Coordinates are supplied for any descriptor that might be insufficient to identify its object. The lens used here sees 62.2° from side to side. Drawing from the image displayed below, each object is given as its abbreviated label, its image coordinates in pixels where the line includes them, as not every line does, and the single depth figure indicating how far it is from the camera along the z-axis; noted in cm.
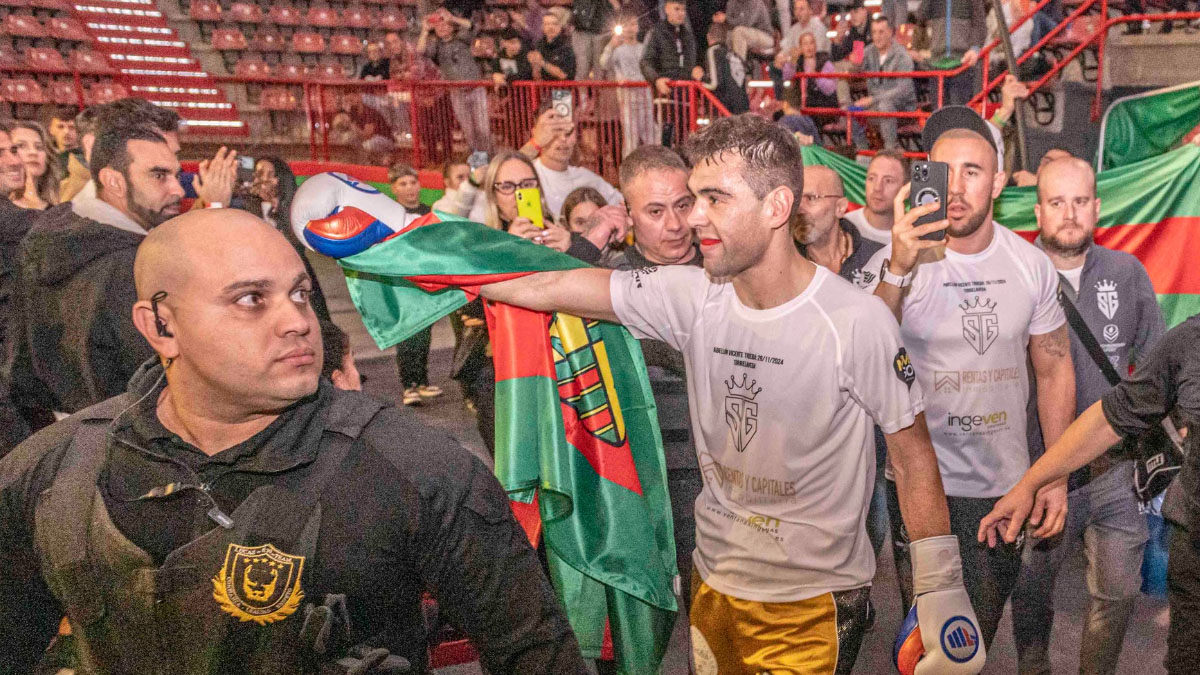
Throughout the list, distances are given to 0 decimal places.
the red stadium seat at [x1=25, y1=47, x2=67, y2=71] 1636
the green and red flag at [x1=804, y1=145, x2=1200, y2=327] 590
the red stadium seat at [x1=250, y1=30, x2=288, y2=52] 1919
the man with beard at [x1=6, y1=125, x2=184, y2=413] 358
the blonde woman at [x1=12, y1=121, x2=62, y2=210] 633
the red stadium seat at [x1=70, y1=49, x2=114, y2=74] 1669
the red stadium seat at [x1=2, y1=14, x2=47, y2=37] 1658
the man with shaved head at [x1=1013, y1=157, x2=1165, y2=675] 360
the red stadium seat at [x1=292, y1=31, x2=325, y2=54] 1947
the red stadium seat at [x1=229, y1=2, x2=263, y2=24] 1927
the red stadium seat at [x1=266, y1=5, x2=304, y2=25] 1964
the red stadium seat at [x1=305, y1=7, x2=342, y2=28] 1980
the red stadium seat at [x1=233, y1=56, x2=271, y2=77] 1881
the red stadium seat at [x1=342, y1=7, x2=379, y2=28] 2003
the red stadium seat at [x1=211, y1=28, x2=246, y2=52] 1886
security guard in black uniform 175
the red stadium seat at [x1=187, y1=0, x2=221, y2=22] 1911
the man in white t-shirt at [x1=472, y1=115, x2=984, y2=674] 260
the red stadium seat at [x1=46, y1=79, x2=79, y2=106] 1512
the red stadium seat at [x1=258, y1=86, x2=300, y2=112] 1450
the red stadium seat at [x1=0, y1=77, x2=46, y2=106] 1438
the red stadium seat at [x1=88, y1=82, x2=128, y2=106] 1470
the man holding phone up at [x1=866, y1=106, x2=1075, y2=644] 340
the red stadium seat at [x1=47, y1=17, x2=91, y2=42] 1708
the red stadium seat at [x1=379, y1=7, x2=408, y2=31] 2017
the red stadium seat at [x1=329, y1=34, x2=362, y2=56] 1962
